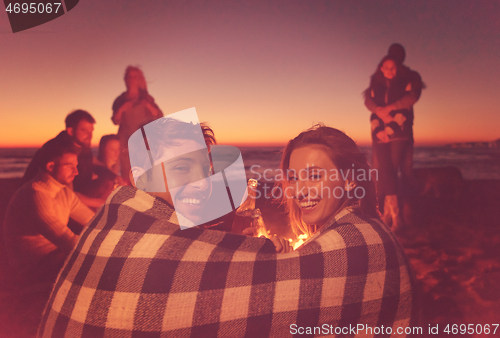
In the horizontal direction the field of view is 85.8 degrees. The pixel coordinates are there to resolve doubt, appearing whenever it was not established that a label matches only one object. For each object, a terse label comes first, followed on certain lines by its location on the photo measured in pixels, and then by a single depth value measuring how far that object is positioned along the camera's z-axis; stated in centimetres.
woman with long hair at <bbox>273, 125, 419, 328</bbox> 66
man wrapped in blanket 60
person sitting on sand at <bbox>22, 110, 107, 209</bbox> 133
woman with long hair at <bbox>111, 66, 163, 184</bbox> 138
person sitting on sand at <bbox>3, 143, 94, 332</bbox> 132
